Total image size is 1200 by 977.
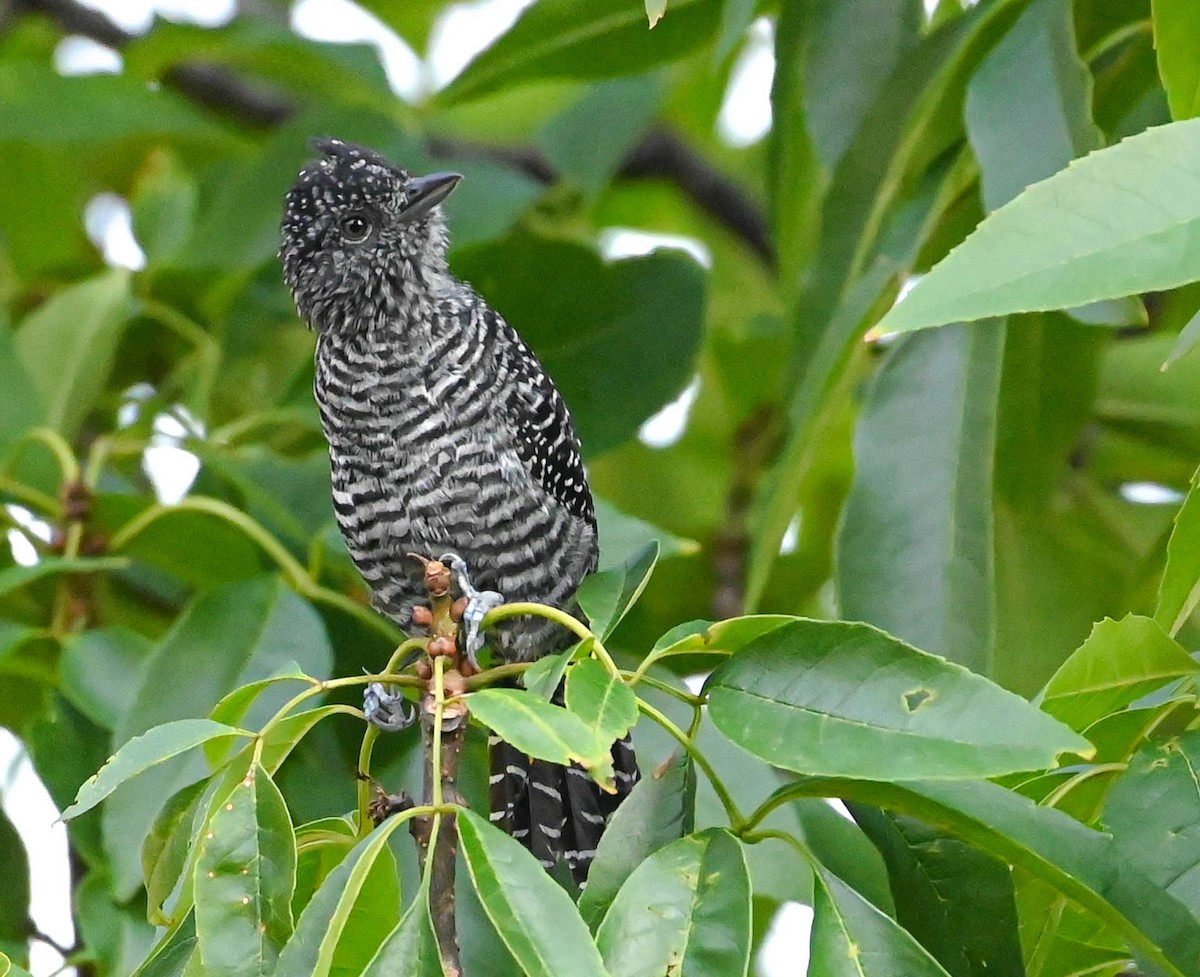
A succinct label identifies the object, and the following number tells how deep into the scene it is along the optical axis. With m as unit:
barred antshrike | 5.86
